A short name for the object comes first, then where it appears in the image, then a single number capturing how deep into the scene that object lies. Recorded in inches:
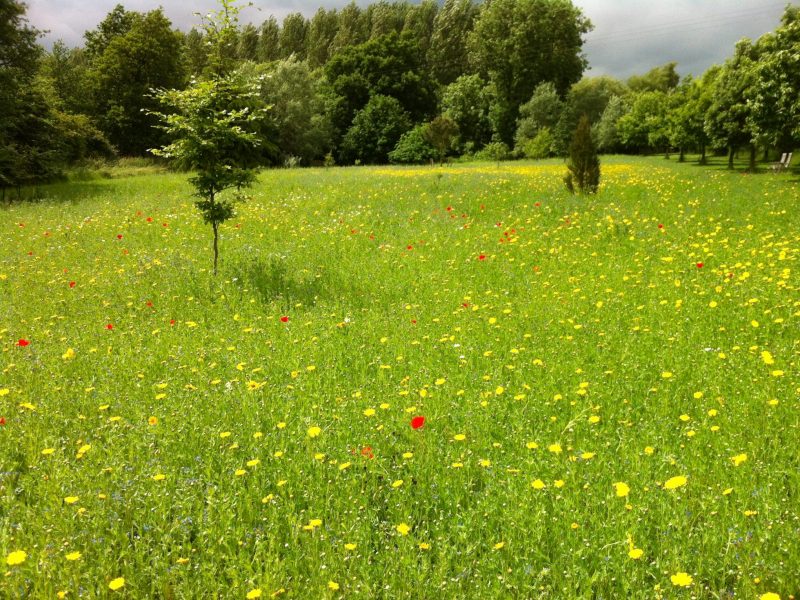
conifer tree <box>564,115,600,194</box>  594.5
